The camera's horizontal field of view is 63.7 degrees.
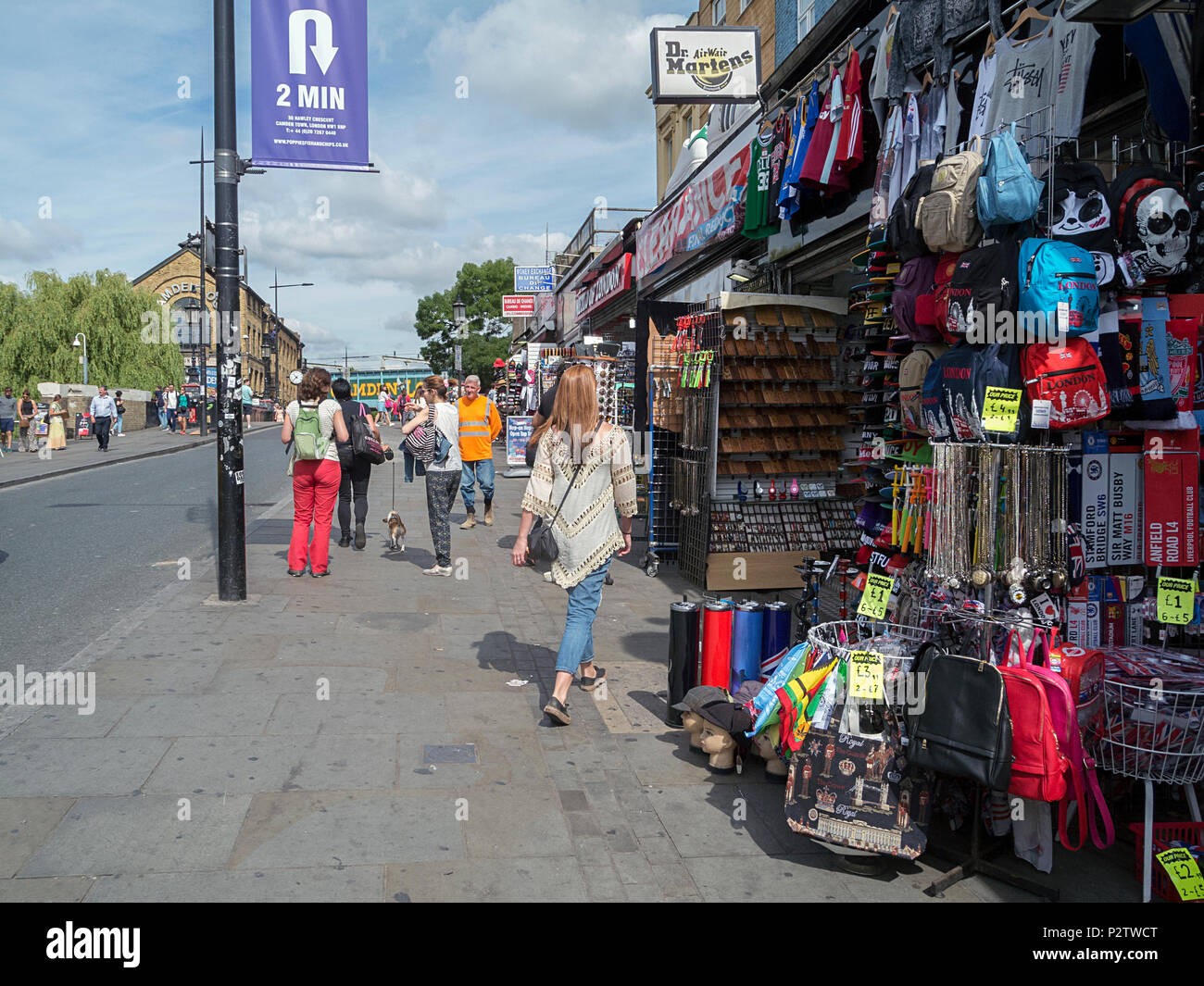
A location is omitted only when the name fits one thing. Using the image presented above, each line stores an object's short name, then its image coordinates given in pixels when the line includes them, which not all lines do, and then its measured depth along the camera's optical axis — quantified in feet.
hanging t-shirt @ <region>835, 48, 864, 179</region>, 24.30
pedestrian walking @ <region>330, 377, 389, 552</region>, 35.76
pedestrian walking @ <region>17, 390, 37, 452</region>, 98.68
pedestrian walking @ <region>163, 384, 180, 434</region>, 146.30
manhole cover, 15.49
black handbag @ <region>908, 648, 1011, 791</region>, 11.11
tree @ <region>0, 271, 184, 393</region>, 149.07
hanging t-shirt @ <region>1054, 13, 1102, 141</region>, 15.94
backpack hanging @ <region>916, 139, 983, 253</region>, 14.34
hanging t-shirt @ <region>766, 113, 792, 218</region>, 28.99
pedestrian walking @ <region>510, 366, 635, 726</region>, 17.49
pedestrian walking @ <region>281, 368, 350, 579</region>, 29.30
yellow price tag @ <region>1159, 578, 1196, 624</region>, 13.08
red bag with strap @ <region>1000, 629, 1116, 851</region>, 11.43
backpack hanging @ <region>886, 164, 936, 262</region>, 15.56
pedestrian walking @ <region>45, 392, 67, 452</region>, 95.81
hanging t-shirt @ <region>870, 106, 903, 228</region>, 21.03
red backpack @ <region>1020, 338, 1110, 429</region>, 13.00
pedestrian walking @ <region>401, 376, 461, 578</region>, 32.04
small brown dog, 36.32
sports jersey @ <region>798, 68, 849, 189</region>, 25.22
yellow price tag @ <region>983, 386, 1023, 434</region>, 13.30
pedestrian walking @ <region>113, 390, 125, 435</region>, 126.72
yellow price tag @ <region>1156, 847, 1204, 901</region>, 11.32
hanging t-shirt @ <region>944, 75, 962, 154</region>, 19.72
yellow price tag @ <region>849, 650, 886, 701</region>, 12.27
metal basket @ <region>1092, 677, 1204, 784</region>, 11.53
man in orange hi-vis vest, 39.45
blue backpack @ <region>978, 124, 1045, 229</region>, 13.38
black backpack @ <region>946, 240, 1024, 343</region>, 13.42
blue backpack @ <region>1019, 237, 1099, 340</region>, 12.90
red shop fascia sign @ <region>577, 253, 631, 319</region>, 57.67
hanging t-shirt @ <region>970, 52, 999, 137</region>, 18.11
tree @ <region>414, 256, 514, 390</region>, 211.61
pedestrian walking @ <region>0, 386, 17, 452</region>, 95.04
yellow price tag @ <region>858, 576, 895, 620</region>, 14.53
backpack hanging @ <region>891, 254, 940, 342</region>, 15.76
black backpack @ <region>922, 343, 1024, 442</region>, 13.60
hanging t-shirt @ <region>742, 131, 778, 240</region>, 31.01
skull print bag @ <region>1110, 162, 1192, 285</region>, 12.96
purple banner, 26.11
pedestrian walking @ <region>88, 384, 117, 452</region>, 94.62
